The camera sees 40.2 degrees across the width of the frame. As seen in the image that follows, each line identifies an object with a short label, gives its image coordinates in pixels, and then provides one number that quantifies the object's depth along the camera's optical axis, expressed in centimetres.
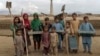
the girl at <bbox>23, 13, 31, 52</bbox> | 557
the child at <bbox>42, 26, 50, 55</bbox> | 544
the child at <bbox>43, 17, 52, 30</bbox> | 561
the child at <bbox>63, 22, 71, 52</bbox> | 567
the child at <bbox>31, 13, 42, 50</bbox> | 574
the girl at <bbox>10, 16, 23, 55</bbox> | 531
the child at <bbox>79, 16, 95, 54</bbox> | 575
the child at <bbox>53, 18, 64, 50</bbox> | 573
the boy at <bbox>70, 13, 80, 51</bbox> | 573
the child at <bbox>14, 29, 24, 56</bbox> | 516
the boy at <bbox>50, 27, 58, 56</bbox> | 548
